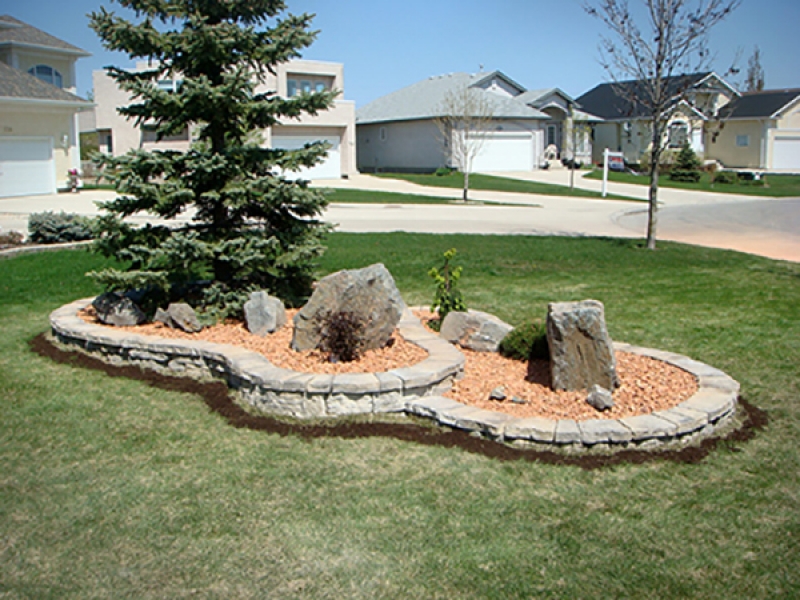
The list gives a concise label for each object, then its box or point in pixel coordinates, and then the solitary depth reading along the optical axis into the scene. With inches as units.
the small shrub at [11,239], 604.1
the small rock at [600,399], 234.5
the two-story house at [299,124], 1503.4
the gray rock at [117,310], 318.7
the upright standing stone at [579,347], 240.5
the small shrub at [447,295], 318.0
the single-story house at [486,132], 1679.4
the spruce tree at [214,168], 303.6
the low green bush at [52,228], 605.9
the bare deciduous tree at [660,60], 529.0
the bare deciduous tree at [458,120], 1238.2
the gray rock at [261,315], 302.8
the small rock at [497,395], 246.5
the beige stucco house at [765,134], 1915.6
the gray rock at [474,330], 298.4
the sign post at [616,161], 1747.0
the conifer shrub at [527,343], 283.0
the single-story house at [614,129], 1877.5
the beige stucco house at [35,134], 1116.5
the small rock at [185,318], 306.7
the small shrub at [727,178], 1487.5
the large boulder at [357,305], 268.7
